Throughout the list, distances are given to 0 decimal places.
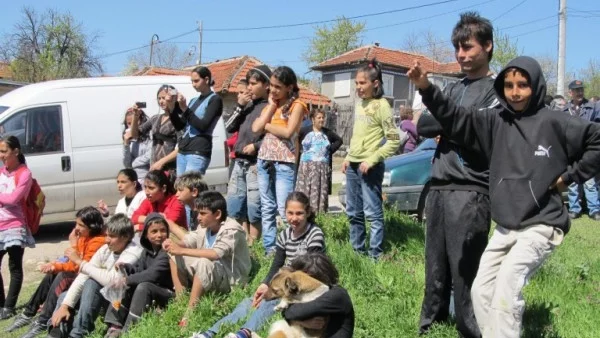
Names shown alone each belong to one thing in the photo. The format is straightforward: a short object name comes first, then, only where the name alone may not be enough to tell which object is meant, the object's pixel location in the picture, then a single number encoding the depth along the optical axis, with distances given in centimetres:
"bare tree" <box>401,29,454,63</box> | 6375
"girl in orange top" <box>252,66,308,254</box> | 680
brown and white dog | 413
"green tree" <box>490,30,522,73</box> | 4306
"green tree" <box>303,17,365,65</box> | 6488
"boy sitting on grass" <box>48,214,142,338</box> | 602
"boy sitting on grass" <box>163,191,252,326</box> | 577
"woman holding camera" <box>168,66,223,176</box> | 754
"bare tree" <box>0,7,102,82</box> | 4338
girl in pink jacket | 706
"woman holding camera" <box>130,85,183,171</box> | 773
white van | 1008
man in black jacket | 411
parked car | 978
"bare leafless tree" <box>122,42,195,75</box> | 6549
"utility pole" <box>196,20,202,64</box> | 5828
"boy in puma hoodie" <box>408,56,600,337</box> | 360
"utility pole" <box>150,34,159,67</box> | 5837
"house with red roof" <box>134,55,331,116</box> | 3234
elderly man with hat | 1063
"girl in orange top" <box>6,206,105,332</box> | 650
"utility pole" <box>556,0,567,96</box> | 2028
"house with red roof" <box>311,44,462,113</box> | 4628
